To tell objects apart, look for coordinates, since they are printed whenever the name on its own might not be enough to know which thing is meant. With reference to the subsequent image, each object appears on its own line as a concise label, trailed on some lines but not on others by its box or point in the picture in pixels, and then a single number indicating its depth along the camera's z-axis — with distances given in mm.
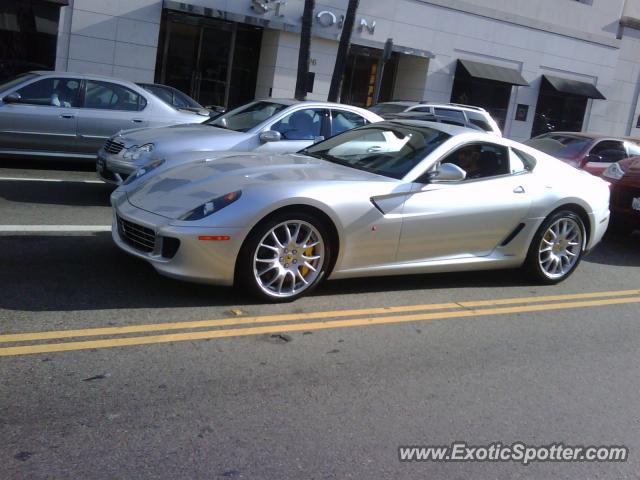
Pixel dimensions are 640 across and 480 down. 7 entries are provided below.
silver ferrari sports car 4996
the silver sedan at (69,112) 10008
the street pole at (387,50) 15337
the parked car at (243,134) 8227
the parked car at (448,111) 14977
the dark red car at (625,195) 9273
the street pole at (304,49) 18078
